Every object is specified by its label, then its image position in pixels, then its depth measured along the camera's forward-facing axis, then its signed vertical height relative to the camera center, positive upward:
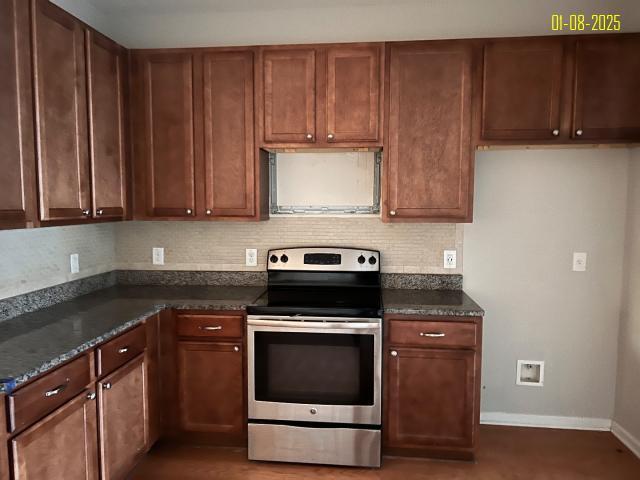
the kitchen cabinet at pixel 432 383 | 2.48 -0.89
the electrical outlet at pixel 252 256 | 3.10 -0.28
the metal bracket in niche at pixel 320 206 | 2.99 +0.04
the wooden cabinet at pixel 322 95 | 2.65 +0.65
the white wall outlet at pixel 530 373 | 3.00 -1.00
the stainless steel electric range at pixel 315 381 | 2.48 -0.89
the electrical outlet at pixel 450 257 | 2.98 -0.27
